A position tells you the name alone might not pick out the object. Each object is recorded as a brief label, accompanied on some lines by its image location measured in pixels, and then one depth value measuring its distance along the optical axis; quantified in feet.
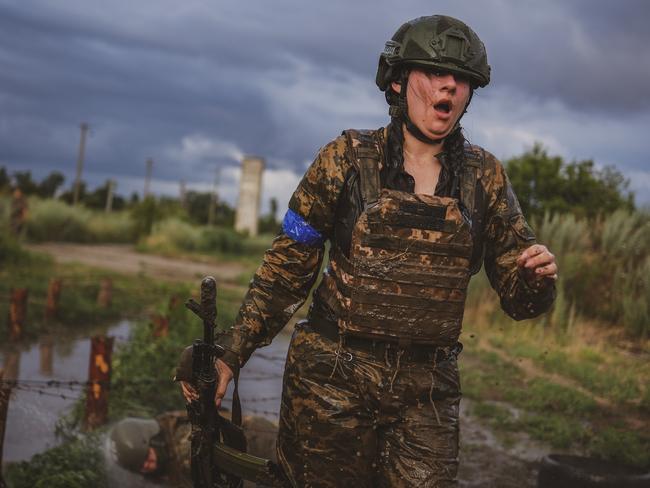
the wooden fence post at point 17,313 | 33.35
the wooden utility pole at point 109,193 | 193.16
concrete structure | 146.30
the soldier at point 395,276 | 9.89
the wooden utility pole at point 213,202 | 215.51
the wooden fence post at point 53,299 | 38.04
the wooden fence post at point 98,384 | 21.50
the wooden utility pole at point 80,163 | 162.11
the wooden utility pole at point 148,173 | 226.17
